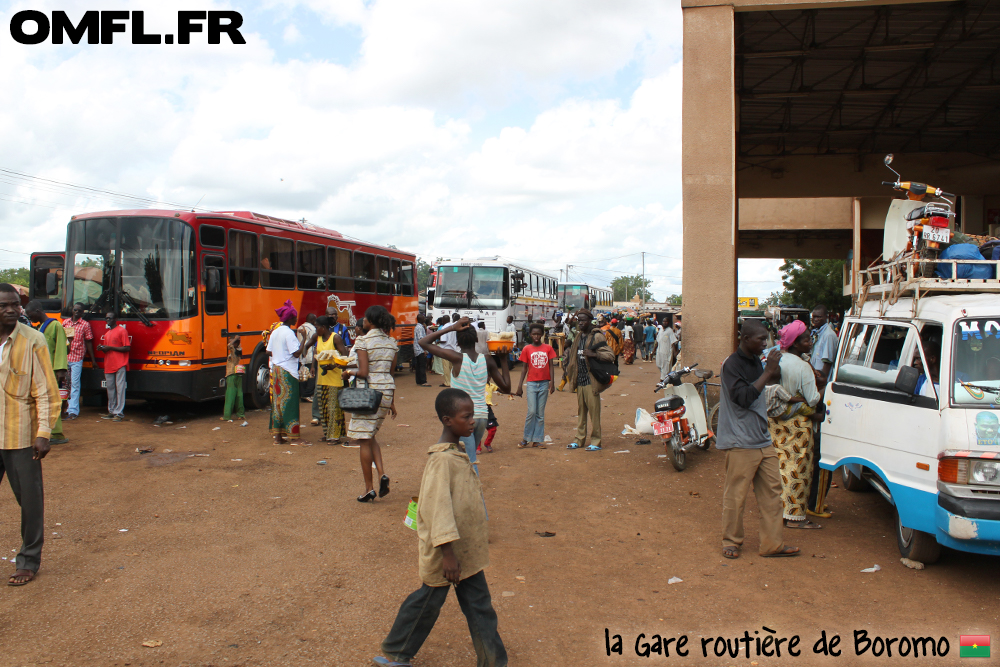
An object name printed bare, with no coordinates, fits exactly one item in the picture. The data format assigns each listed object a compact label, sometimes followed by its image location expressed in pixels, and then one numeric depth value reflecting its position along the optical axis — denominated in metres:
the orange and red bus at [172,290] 10.62
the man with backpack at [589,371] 9.05
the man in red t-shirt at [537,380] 9.33
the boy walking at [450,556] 3.16
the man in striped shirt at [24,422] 4.50
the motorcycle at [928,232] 5.43
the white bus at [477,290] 20.84
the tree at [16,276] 51.46
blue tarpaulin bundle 5.23
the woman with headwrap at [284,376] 9.13
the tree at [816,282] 38.28
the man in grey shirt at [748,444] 5.05
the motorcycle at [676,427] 7.95
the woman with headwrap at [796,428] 5.54
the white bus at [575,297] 37.91
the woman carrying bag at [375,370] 6.43
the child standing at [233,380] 10.99
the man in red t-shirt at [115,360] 10.32
